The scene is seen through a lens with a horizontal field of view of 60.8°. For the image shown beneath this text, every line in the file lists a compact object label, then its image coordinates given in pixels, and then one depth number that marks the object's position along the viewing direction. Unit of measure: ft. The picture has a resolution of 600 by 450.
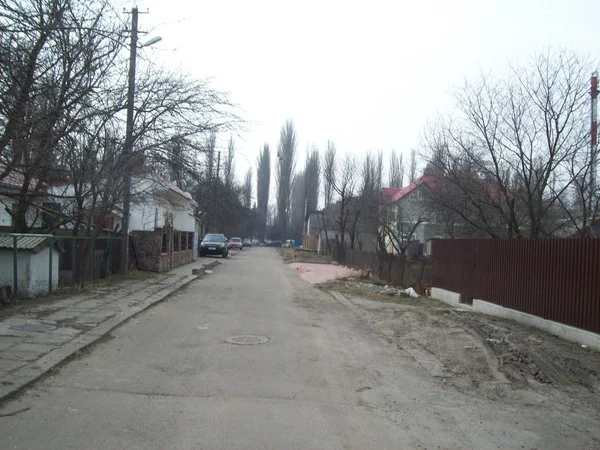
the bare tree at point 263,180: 336.70
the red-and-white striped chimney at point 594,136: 45.73
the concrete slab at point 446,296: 50.10
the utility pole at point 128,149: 44.75
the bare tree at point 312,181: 233.14
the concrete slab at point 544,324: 28.45
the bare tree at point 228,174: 54.84
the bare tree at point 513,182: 49.11
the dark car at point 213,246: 131.23
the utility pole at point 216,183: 63.77
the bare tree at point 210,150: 50.50
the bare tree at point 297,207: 312.09
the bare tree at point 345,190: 132.36
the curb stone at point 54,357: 17.40
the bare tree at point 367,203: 121.19
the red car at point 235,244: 213.71
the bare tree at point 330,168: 138.72
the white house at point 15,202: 34.05
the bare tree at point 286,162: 305.32
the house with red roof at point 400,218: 107.24
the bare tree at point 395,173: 186.66
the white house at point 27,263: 35.45
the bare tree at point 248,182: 264.48
